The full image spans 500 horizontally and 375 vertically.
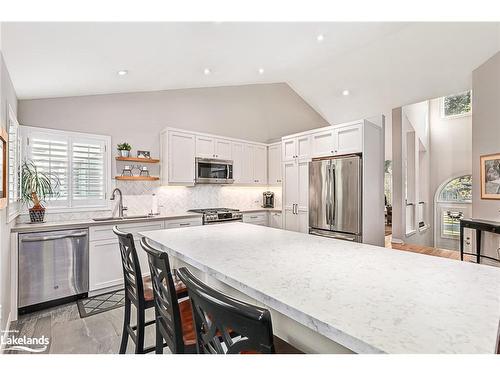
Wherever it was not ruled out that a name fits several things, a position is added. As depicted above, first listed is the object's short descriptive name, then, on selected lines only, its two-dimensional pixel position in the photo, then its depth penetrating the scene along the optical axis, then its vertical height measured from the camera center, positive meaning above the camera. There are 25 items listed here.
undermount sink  3.49 -0.37
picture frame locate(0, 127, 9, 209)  1.95 +0.18
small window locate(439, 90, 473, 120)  8.05 +2.31
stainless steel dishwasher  2.79 -0.83
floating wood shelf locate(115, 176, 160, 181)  3.88 +0.18
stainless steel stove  4.24 -0.41
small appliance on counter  5.76 -0.20
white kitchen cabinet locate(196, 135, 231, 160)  4.61 +0.76
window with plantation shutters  3.32 +0.37
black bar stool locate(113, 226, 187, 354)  1.64 -0.69
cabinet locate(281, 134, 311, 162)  4.62 +0.76
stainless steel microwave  4.56 +0.33
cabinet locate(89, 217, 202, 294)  3.22 -0.83
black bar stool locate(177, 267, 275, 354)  0.72 -0.37
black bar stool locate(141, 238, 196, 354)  1.24 -0.61
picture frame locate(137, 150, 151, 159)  4.11 +0.56
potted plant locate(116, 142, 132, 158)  3.87 +0.60
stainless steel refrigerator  3.84 -0.11
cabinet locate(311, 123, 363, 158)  3.91 +0.77
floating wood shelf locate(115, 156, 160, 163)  3.87 +0.46
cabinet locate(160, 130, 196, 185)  4.23 +0.53
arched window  8.01 -0.01
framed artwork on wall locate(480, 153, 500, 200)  3.98 +0.21
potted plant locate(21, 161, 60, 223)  3.05 +0.03
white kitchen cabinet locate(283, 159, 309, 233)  4.61 -0.09
